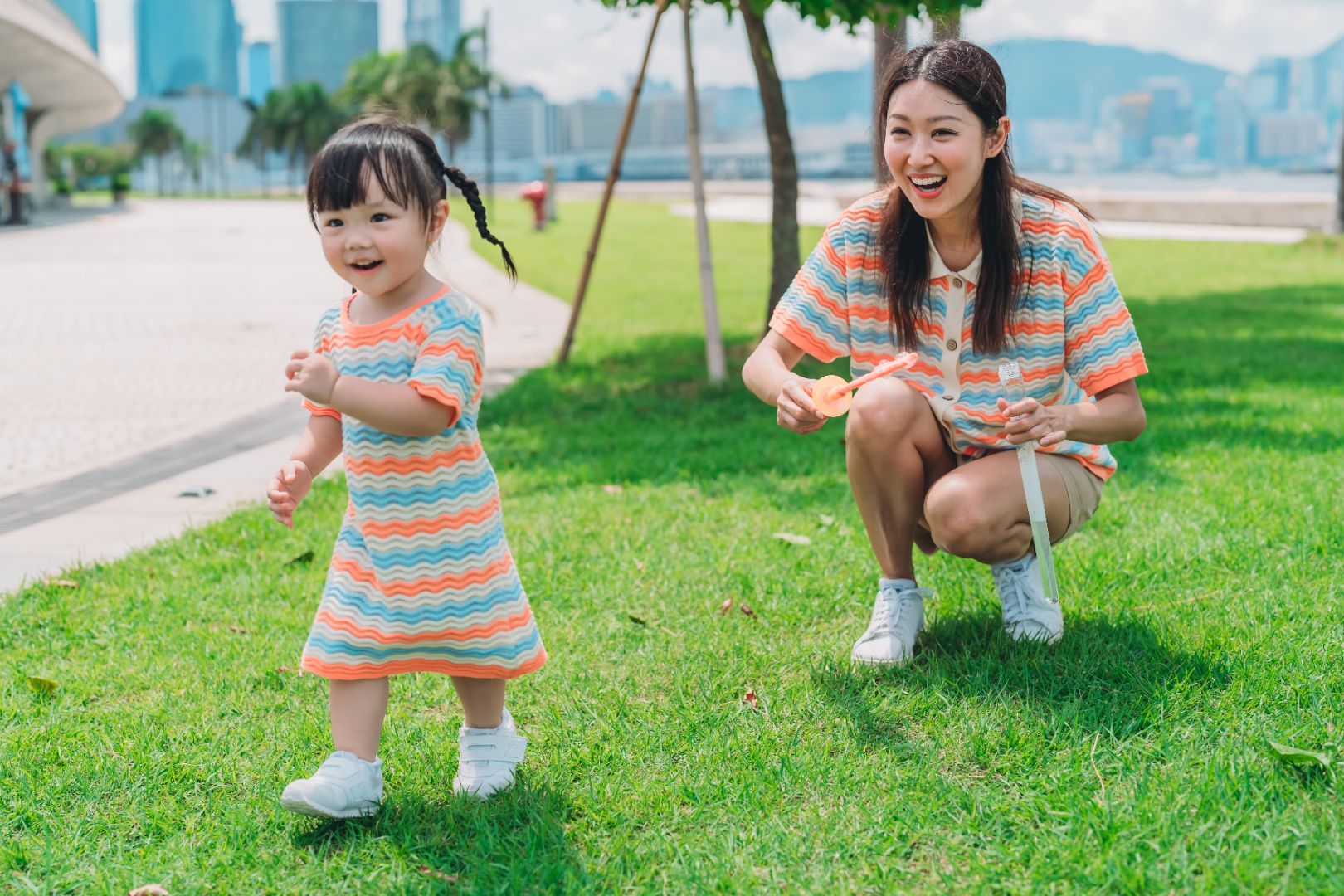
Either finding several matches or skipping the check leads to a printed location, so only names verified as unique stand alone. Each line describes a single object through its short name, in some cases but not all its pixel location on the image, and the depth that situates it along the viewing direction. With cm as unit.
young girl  231
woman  283
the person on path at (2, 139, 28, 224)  2797
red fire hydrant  2611
